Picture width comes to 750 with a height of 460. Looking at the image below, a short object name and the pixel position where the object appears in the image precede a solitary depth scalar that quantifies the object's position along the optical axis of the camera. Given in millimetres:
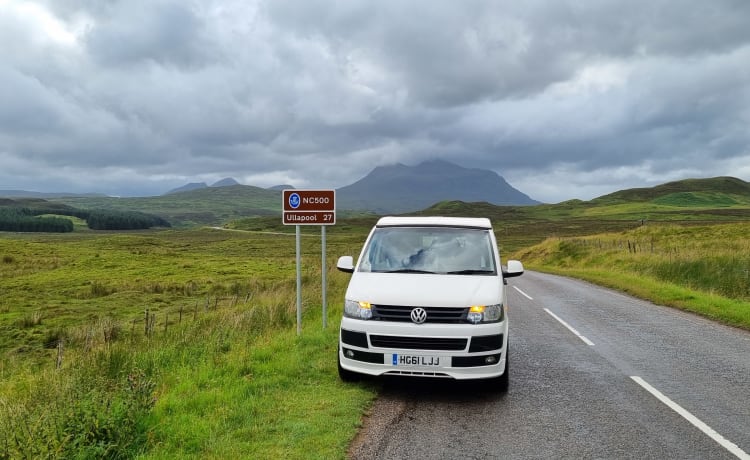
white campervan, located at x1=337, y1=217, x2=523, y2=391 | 6305
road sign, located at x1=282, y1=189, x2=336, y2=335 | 10211
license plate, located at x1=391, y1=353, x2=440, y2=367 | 6305
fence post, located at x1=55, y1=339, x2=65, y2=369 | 8681
